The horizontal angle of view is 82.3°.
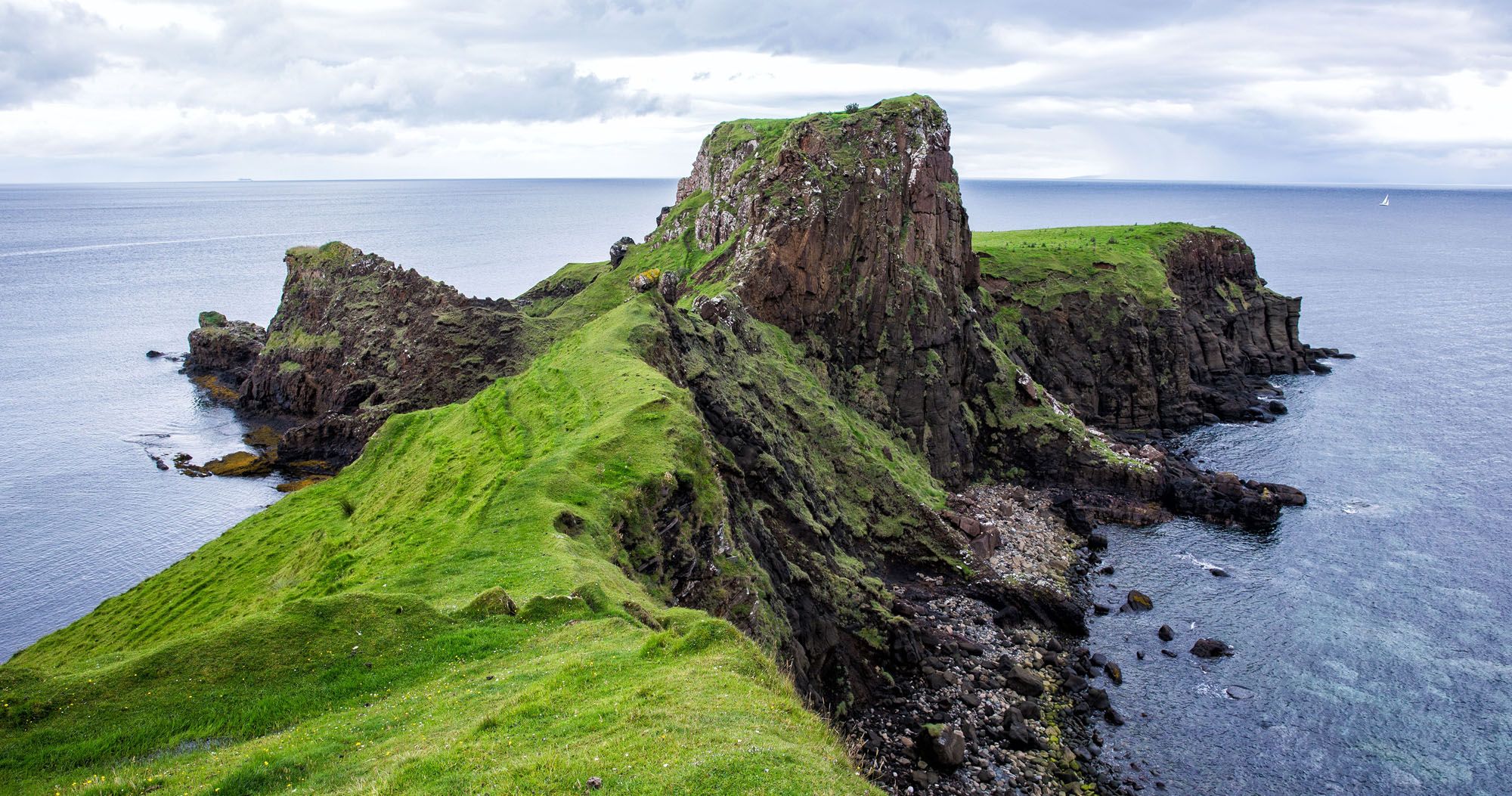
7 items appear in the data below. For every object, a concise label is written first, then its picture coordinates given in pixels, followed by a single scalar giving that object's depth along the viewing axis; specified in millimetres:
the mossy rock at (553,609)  27484
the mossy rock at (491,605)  27297
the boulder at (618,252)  116162
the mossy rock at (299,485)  81812
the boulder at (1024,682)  49750
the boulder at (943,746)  42094
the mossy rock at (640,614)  28734
